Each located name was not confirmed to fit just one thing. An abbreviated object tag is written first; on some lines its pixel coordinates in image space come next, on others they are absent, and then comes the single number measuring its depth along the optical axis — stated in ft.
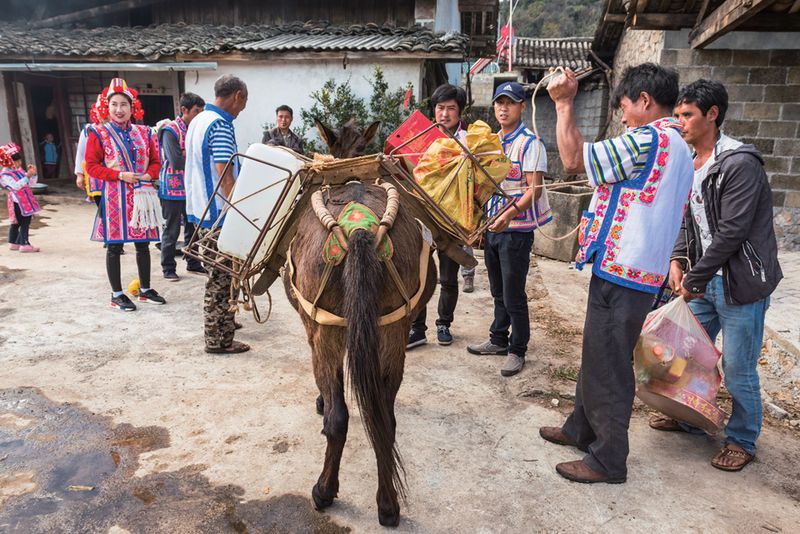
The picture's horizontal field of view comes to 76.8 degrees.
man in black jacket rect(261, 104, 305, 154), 21.98
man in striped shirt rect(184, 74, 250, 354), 11.56
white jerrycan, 8.70
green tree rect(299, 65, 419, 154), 28.99
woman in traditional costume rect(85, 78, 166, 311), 13.92
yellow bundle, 8.40
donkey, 6.30
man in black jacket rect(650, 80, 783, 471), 7.80
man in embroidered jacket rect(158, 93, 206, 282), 17.75
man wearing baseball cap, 10.95
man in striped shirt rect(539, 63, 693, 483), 6.96
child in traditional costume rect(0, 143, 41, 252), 20.84
